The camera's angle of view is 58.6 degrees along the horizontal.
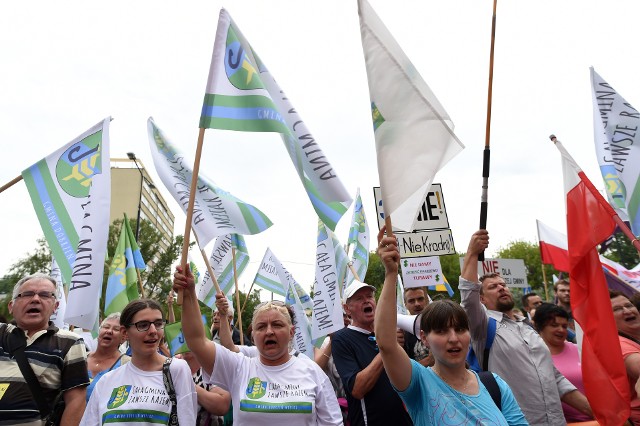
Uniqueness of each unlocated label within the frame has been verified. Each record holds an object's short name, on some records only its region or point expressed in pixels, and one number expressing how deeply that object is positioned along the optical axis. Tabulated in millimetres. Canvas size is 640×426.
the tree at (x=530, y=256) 42844
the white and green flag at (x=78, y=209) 4480
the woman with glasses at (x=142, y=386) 3191
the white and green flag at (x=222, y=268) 7848
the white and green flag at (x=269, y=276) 10211
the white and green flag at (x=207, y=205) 4504
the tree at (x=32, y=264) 22266
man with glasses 3320
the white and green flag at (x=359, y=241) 8609
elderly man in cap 3547
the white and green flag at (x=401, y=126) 3037
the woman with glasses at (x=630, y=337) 3664
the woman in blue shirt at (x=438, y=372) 2643
